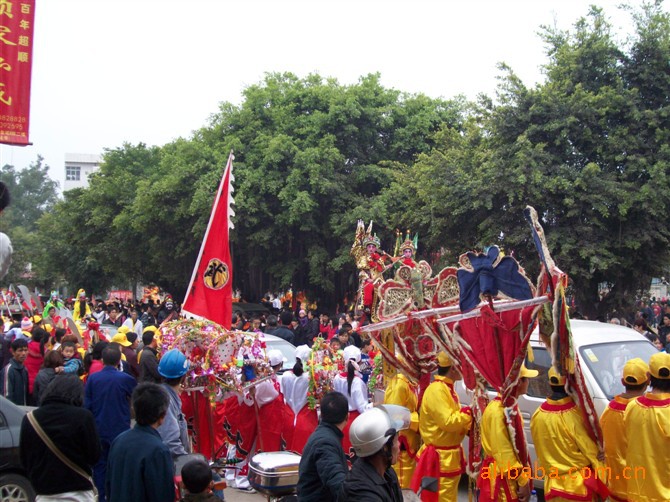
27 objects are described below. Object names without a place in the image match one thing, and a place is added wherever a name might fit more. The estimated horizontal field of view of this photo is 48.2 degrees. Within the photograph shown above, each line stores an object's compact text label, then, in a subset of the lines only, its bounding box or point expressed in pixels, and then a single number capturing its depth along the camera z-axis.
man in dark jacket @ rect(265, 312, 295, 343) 13.50
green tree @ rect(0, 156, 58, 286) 94.59
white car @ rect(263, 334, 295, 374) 11.43
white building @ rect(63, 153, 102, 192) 83.31
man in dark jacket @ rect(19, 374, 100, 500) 4.75
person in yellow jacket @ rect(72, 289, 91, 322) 16.44
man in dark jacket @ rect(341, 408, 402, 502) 3.69
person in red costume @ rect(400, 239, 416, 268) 9.81
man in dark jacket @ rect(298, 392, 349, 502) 4.10
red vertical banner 9.78
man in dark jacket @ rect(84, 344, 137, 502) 6.55
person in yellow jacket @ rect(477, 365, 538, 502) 5.79
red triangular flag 9.56
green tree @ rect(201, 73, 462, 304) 23.73
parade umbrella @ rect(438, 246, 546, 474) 5.99
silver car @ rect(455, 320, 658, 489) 7.32
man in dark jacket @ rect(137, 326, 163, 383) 6.99
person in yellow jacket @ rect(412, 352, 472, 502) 6.38
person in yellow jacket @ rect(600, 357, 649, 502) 5.35
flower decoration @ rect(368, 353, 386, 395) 8.12
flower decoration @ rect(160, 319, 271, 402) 7.88
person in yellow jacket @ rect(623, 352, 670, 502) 5.02
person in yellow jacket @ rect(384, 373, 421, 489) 7.21
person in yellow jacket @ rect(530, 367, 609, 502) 5.29
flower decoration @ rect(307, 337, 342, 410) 8.27
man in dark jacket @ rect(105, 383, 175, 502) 4.15
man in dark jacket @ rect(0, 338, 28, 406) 8.66
